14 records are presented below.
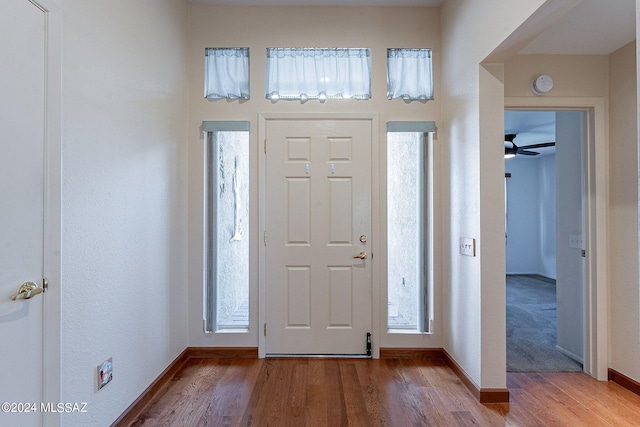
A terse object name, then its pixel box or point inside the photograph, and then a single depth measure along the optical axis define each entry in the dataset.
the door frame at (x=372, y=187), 2.79
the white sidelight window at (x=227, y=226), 2.83
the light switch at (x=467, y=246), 2.18
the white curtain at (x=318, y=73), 2.84
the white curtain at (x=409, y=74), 2.84
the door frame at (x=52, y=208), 1.34
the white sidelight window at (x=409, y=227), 2.85
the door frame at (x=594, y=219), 2.47
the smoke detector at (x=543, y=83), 2.48
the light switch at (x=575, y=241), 2.71
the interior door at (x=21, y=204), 1.17
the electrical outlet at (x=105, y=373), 1.66
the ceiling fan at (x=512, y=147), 4.81
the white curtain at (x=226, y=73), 2.83
